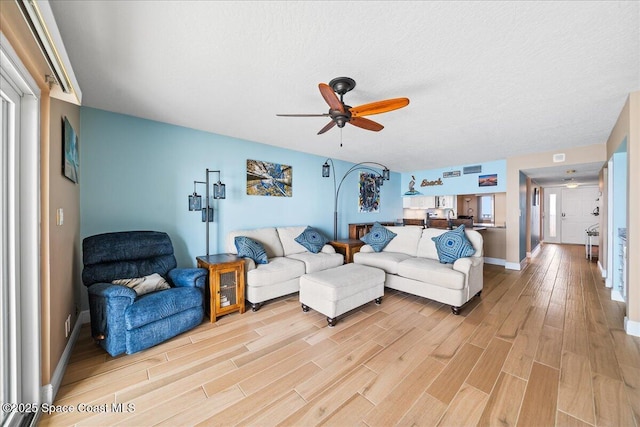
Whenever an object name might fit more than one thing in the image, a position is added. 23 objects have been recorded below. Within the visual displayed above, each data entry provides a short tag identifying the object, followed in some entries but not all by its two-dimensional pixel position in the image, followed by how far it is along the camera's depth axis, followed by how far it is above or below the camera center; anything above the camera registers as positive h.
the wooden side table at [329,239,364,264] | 4.09 -0.63
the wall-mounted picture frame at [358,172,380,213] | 5.71 +0.46
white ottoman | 2.48 -0.86
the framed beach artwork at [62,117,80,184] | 1.81 +0.51
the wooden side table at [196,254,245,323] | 2.58 -0.83
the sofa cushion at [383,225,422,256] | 3.79 -0.47
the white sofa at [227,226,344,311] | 2.86 -0.70
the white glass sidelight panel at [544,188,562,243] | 8.12 -0.12
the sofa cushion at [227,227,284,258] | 3.35 -0.41
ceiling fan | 1.82 +0.85
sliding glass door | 1.26 -0.18
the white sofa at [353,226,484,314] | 2.78 -0.72
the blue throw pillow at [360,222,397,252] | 3.98 -0.44
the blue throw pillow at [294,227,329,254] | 3.89 -0.47
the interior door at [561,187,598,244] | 7.58 -0.01
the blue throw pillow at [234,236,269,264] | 3.06 -0.50
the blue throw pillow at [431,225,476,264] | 3.07 -0.46
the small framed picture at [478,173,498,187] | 5.11 +0.69
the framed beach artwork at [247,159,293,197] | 3.80 +0.56
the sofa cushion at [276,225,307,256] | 3.81 -0.47
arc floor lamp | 4.69 +0.78
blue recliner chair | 1.91 -0.74
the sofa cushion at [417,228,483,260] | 3.21 -0.45
